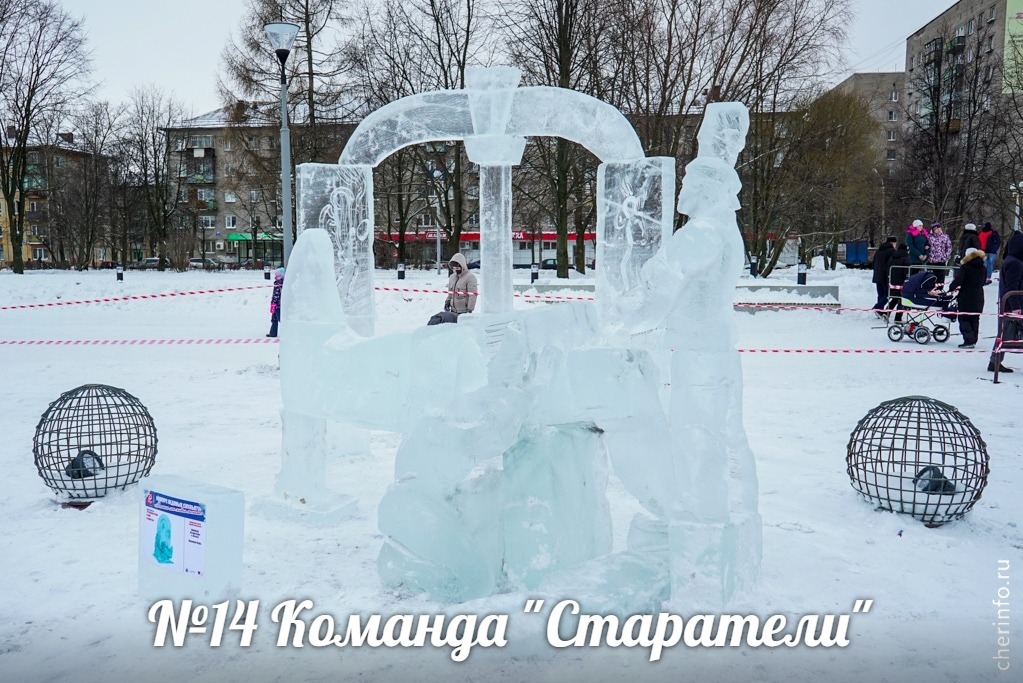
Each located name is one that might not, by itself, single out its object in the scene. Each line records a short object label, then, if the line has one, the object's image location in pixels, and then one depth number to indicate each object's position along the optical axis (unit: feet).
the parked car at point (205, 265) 133.28
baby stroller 44.55
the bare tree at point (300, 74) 91.40
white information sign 13.41
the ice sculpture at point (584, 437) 13.35
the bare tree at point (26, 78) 94.02
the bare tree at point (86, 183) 135.23
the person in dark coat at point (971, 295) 42.16
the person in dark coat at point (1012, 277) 36.83
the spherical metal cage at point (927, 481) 17.07
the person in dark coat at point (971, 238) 43.93
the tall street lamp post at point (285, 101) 42.47
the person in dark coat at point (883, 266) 53.62
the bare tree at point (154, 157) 143.43
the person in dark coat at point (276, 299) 48.11
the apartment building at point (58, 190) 133.80
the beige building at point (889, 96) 194.90
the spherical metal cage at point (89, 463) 18.72
